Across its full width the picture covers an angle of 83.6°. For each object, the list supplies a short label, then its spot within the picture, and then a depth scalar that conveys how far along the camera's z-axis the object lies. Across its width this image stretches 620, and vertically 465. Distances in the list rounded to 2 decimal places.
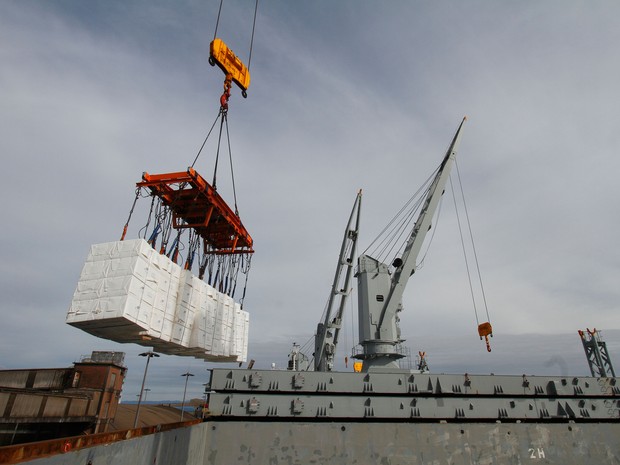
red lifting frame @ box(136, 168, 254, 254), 12.80
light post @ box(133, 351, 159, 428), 23.74
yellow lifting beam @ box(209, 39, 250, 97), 13.73
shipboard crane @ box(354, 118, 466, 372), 13.59
